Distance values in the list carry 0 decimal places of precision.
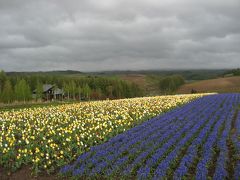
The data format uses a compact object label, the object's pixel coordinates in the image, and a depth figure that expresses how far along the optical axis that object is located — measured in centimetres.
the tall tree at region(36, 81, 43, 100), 5952
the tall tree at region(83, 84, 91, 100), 7406
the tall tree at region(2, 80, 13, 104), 5479
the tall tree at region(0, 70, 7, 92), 7575
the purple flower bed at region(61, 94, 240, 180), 840
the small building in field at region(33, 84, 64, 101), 7184
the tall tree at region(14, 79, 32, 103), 5547
